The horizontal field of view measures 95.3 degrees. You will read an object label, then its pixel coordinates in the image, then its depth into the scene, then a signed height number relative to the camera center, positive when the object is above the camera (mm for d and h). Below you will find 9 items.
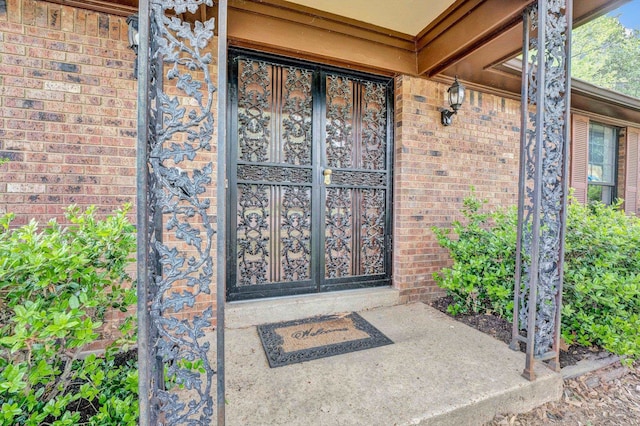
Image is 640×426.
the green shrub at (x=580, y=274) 2102 -542
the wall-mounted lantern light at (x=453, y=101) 3221 +1198
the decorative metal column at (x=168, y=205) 1145 +3
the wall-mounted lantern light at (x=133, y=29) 2057 +1270
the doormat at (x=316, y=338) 2189 -1103
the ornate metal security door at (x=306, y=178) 2811 +292
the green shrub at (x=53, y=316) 1072 -429
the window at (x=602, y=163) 5059 +801
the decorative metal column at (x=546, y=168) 1911 +272
